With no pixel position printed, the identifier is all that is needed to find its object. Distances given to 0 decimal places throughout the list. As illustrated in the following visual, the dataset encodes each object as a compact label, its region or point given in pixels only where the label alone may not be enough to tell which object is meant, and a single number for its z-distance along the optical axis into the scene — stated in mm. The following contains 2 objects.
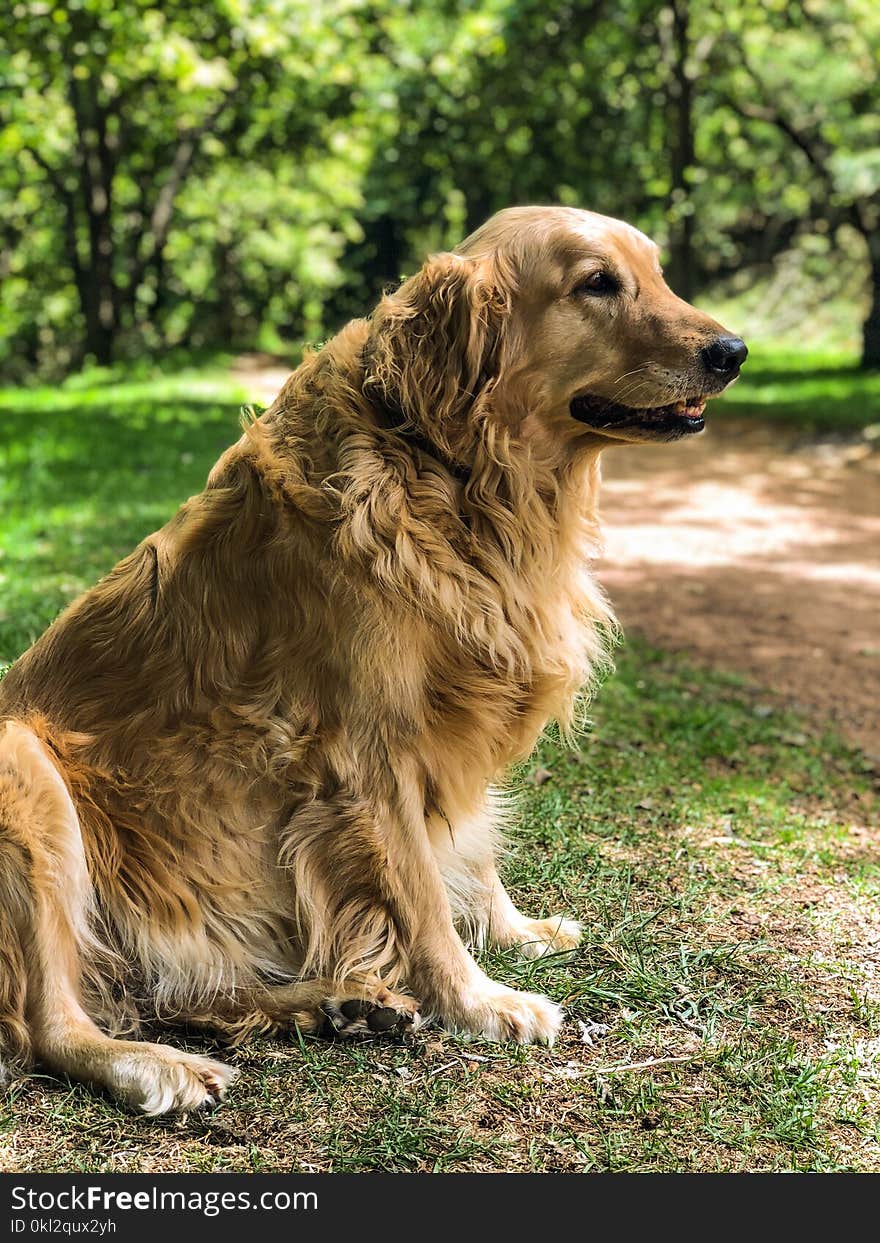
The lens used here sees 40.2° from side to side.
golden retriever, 2840
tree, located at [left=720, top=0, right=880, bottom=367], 18438
